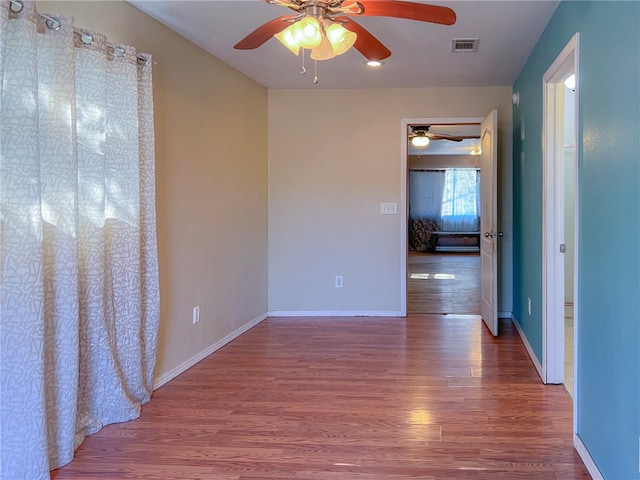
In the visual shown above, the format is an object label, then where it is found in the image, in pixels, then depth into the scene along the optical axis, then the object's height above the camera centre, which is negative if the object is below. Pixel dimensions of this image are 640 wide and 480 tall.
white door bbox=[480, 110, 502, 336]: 4.00 +0.02
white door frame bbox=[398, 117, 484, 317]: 4.61 +0.44
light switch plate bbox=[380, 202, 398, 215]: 4.70 +0.16
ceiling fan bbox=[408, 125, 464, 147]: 6.25 +1.22
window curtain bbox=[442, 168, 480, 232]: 11.43 +0.58
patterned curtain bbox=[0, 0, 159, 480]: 1.77 -0.05
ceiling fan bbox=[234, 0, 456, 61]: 1.92 +0.87
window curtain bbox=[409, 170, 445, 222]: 11.52 +0.77
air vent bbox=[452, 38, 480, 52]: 3.17 +1.22
